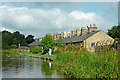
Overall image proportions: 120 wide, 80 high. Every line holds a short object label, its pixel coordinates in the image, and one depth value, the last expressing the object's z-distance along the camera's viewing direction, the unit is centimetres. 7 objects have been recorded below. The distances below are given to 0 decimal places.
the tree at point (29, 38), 13312
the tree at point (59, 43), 3881
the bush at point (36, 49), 5170
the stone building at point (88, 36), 4159
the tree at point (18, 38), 10986
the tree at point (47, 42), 4150
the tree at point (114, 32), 5906
